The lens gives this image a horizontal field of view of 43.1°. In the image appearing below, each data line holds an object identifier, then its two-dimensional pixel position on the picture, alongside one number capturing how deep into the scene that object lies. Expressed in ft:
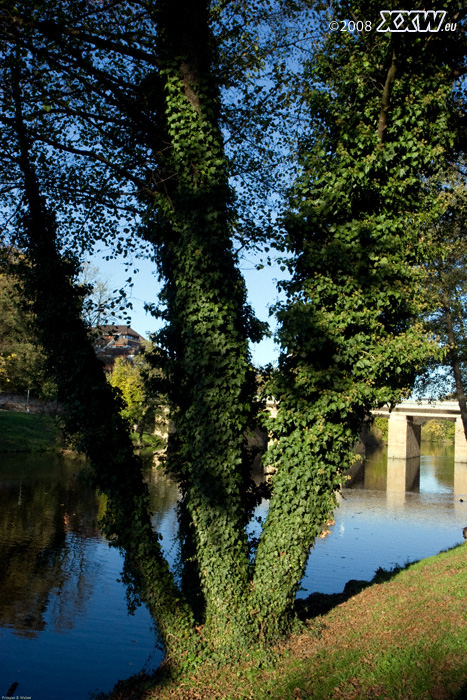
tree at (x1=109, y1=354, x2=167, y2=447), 130.31
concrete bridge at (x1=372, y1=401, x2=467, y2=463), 175.99
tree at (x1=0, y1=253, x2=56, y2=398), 130.72
